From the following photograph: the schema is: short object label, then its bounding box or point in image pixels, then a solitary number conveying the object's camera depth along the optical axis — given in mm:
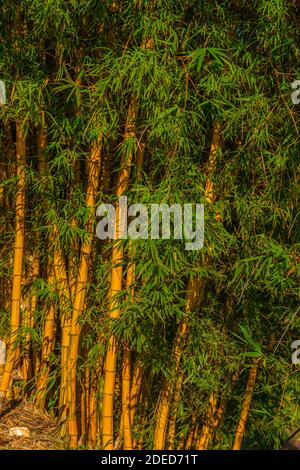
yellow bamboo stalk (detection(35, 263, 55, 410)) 4238
